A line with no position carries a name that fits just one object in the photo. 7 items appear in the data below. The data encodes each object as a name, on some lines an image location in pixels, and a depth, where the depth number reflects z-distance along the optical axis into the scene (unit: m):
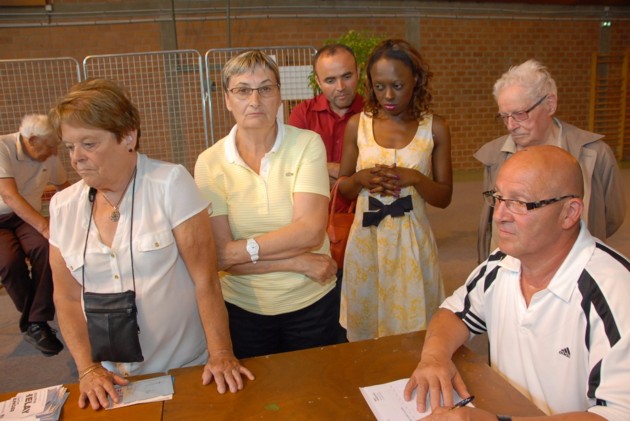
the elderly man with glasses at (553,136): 2.12
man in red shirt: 2.97
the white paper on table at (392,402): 1.24
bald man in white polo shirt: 1.20
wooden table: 1.27
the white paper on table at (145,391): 1.36
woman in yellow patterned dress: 2.25
